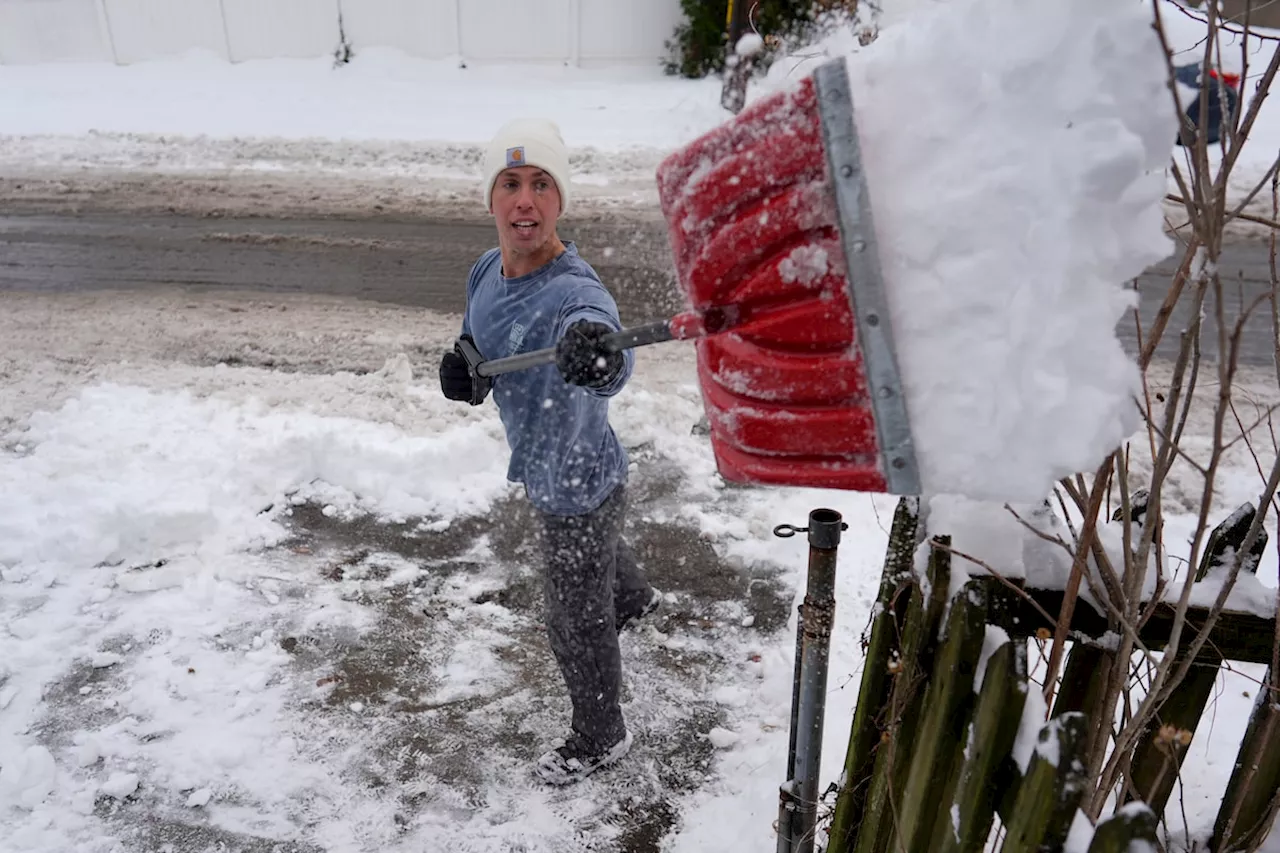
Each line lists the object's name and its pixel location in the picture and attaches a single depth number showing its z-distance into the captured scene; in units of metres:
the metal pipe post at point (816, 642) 1.67
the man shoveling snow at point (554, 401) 2.30
